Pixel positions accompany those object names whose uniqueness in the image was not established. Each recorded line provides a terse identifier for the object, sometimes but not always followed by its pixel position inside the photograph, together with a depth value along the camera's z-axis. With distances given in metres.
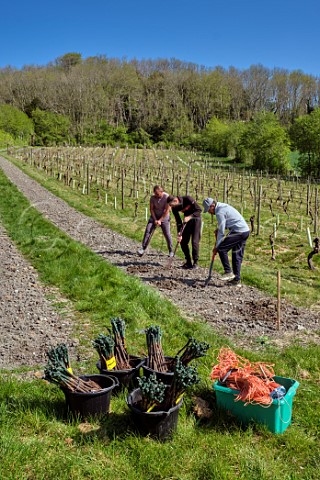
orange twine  4.03
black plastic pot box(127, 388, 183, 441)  3.80
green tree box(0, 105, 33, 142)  73.69
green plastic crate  4.05
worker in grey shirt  8.84
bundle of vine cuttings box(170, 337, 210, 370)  4.21
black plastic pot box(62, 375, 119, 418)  4.02
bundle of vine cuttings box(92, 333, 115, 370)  4.46
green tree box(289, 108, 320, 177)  50.34
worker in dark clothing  10.18
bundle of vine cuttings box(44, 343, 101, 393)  3.91
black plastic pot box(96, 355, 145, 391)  4.56
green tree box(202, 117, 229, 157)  74.76
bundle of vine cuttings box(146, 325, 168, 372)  4.55
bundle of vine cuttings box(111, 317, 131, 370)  4.73
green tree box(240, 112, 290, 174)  51.84
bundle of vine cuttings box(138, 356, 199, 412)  3.73
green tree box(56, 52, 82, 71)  134.88
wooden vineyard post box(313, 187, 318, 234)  15.72
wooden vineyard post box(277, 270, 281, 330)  6.58
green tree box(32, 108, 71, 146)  79.31
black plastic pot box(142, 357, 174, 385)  4.42
